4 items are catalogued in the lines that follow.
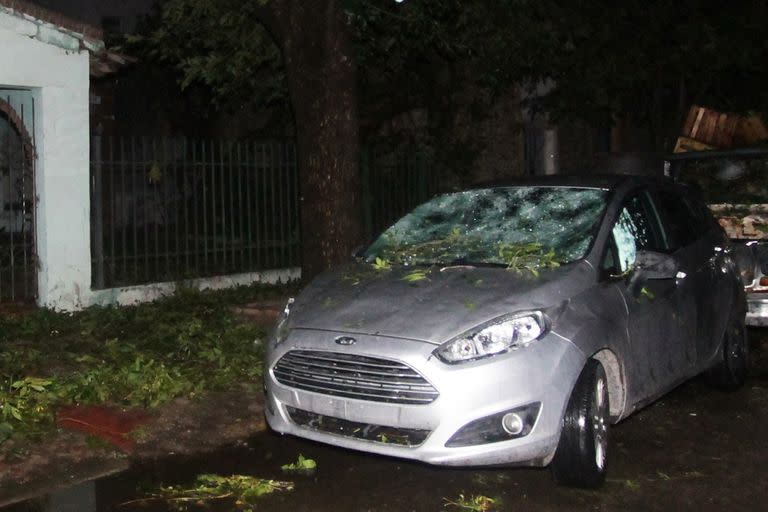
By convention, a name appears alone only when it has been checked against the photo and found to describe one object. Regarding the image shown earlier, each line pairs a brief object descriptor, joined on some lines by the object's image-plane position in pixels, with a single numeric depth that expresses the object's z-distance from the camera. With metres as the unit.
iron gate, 9.84
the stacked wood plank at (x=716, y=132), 12.76
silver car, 4.95
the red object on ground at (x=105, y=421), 6.34
